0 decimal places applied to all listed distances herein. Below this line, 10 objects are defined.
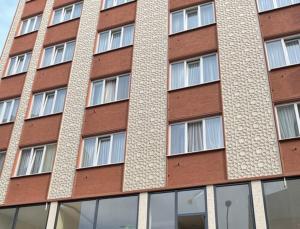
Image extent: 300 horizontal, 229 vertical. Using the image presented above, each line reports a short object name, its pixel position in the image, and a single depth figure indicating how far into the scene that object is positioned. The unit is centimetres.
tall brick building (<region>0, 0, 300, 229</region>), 1277
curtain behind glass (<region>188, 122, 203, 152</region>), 1427
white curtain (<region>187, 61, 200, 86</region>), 1591
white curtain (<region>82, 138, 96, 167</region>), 1588
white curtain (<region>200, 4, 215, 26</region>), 1731
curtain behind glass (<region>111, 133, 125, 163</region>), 1532
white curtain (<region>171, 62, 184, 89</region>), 1612
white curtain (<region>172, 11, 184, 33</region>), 1779
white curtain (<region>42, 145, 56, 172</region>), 1653
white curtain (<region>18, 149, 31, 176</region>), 1708
